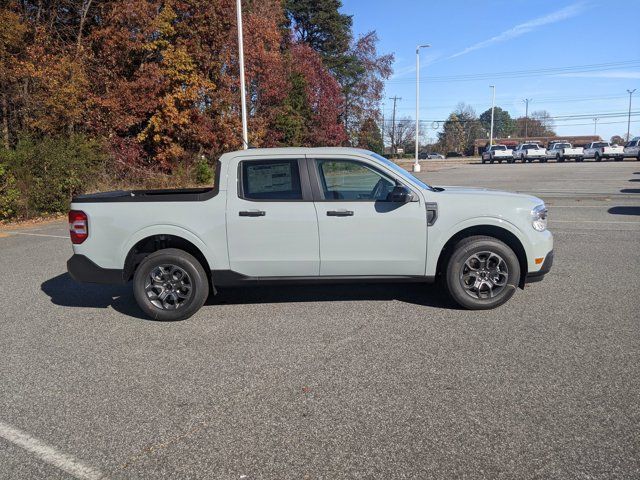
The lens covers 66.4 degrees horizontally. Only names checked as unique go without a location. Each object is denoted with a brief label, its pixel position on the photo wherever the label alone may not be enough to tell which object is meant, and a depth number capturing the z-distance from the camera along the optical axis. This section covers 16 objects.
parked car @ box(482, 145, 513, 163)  55.19
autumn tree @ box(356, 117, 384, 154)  47.19
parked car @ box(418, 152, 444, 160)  99.44
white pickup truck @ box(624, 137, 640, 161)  43.50
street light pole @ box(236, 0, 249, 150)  17.81
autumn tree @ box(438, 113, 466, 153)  133.50
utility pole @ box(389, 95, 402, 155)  93.00
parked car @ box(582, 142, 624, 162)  45.66
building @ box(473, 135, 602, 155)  94.25
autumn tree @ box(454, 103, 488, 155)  140.12
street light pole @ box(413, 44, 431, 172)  40.62
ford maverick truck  5.09
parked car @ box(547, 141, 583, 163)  50.38
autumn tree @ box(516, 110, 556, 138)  134.39
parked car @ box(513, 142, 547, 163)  52.53
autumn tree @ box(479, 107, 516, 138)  171.62
